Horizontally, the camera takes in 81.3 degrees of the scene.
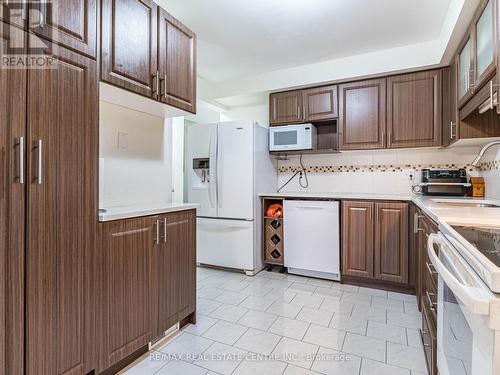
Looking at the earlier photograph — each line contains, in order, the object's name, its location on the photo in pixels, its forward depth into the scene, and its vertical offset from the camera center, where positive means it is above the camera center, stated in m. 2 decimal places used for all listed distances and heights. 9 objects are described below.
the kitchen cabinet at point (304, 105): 3.21 +0.92
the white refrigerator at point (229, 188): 3.21 -0.03
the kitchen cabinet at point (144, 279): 1.47 -0.55
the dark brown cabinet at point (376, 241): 2.71 -0.53
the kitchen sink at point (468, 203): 1.94 -0.12
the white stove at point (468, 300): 0.59 -0.26
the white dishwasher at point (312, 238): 2.99 -0.56
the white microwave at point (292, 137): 3.27 +0.56
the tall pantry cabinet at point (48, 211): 1.08 -0.11
